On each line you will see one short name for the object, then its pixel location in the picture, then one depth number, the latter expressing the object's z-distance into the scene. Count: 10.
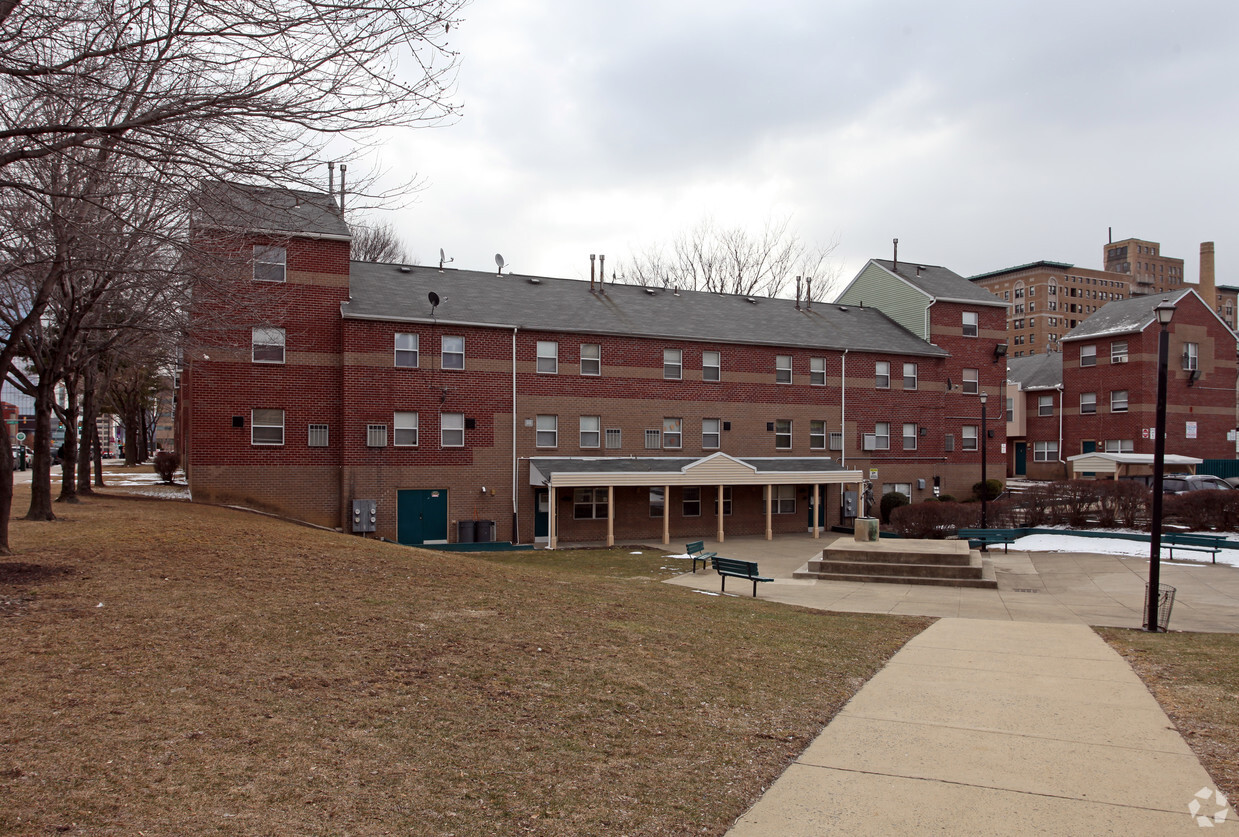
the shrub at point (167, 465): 35.91
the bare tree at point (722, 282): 56.78
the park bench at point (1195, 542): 22.18
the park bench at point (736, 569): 17.39
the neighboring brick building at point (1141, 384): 47.25
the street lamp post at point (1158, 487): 13.34
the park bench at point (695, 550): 23.36
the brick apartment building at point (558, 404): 28.09
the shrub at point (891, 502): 35.44
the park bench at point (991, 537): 25.44
